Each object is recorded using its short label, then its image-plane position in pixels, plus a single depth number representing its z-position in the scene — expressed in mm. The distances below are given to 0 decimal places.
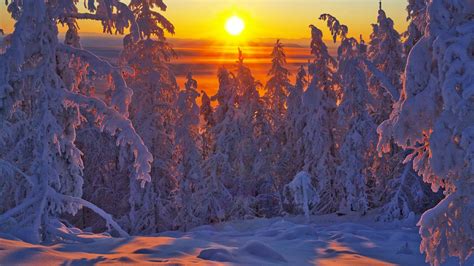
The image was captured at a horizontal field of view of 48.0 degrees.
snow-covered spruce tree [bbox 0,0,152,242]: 10469
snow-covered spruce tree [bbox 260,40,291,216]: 37031
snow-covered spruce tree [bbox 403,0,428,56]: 24906
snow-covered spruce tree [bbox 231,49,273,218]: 35531
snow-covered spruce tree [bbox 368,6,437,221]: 26234
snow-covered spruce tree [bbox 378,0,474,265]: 7188
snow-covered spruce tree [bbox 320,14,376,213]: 27844
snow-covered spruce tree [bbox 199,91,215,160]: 38844
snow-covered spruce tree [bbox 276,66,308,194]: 36875
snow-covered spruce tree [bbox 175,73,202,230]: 29234
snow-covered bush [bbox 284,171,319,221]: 22641
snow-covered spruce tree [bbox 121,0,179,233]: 25953
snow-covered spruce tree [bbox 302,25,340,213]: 30858
